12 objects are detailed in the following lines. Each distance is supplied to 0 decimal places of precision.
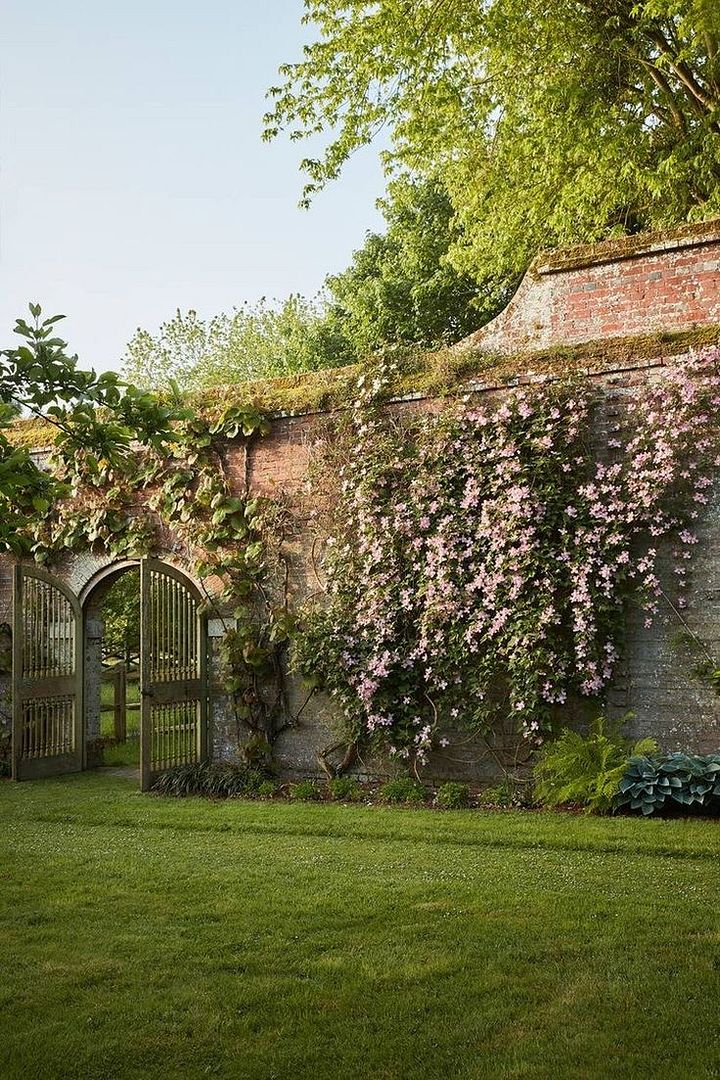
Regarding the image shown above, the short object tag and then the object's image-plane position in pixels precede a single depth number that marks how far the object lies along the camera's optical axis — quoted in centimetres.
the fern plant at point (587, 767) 762
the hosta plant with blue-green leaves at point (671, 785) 742
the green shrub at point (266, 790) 955
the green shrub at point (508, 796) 838
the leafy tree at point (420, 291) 2441
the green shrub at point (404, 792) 892
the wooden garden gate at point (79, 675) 1020
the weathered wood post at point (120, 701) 1406
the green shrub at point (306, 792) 939
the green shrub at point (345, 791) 923
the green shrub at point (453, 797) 857
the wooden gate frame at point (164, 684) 987
